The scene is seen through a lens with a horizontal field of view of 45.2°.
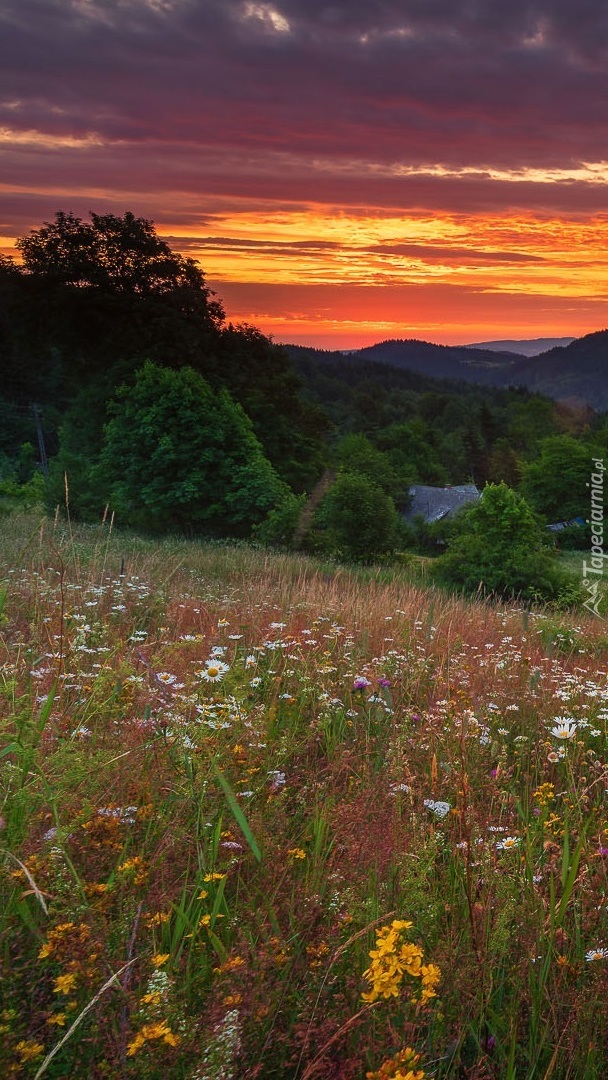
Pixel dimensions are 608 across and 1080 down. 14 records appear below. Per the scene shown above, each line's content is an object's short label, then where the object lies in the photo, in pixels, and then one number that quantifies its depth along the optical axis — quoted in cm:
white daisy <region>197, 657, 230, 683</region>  318
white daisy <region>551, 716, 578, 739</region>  241
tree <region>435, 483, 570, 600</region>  1967
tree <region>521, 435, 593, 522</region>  5688
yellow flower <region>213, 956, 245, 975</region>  153
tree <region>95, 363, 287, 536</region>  2567
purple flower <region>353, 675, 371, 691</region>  381
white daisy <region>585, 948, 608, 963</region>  180
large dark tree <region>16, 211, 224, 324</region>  2998
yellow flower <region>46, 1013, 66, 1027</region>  134
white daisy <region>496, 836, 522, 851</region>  224
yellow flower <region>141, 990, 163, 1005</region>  135
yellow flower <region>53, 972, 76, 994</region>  140
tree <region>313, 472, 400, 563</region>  2389
